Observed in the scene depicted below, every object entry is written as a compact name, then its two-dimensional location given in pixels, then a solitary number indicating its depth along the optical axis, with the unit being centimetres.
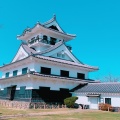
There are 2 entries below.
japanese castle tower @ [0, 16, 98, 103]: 2880
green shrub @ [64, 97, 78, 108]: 2897
